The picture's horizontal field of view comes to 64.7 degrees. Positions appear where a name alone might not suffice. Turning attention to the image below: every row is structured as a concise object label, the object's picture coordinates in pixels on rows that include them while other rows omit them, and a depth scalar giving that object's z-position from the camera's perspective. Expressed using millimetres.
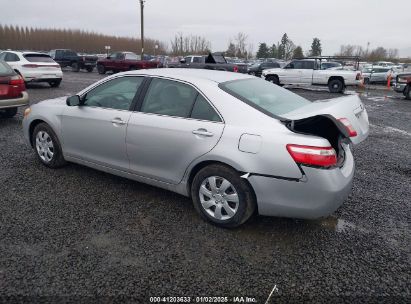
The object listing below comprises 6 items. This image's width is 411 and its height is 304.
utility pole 31281
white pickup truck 16453
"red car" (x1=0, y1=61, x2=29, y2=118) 7105
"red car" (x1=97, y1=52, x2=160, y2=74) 22153
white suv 13703
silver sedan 2779
